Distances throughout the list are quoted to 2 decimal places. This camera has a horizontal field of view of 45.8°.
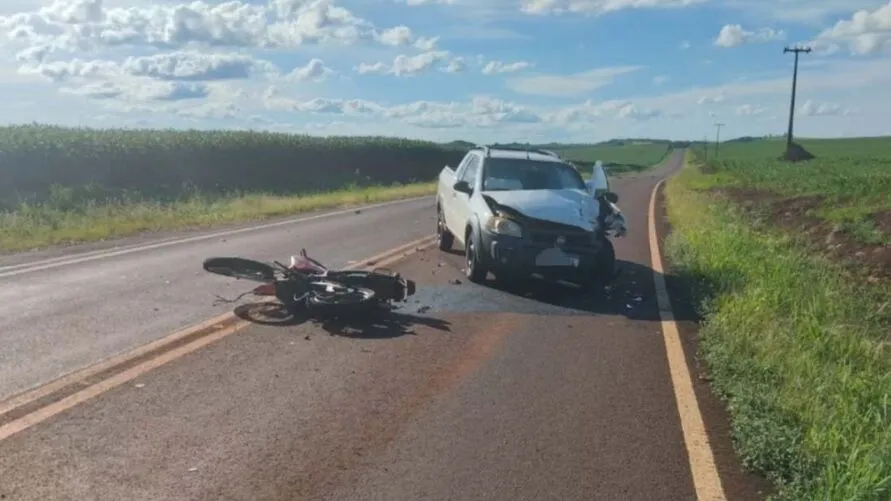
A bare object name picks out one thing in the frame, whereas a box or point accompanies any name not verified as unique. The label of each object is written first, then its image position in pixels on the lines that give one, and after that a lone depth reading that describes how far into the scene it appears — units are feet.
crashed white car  40.83
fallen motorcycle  31.73
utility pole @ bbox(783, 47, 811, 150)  244.63
